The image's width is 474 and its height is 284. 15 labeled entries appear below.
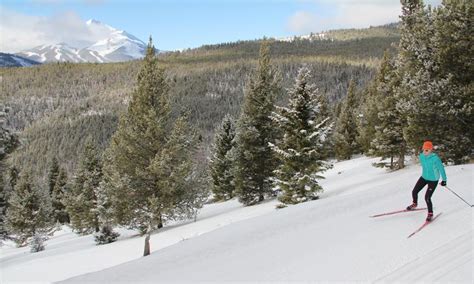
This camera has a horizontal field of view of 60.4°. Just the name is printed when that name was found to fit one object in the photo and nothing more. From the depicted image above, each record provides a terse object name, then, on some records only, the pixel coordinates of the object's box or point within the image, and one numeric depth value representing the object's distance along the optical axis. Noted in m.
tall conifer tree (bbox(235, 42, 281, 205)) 28.70
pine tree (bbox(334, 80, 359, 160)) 55.69
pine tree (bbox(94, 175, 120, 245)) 26.12
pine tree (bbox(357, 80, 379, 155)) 33.91
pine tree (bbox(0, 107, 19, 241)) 18.73
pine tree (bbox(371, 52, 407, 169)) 29.86
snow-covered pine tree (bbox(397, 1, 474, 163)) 20.95
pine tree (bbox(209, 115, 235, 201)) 41.00
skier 11.28
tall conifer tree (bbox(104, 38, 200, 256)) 22.67
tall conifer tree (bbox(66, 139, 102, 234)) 39.69
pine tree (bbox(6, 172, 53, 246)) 42.84
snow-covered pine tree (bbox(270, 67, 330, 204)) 24.05
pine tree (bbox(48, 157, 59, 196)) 63.03
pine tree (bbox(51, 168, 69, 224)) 57.47
